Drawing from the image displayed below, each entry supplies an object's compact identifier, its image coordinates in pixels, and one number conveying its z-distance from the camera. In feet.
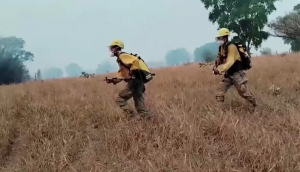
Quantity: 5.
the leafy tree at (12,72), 101.95
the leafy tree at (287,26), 88.09
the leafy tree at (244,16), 80.23
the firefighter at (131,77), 18.54
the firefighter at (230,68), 20.21
